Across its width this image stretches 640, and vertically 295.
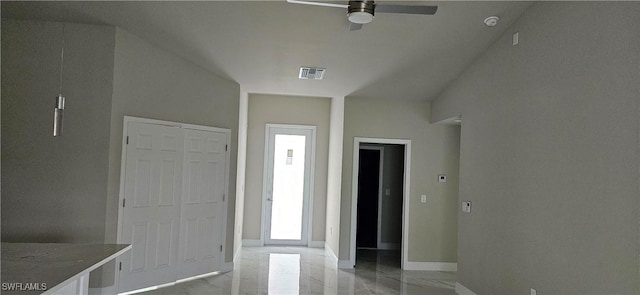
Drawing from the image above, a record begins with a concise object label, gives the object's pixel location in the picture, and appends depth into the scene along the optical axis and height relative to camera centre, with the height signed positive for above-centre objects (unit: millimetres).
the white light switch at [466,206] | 5362 -320
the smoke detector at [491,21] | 4316 +1449
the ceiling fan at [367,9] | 3355 +1197
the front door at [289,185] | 8359 -258
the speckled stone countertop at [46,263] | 2162 -556
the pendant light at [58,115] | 2967 +282
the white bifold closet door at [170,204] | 4879 -432
